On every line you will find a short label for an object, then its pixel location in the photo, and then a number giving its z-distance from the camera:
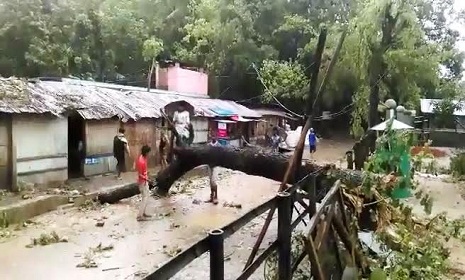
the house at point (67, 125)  12.47
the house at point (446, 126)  27.33
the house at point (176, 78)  25.27
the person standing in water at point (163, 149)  17.19
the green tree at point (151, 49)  27.64
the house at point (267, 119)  28.52
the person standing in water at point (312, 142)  23.49
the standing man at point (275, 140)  23.59
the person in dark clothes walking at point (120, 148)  15.06
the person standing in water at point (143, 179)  10.49
